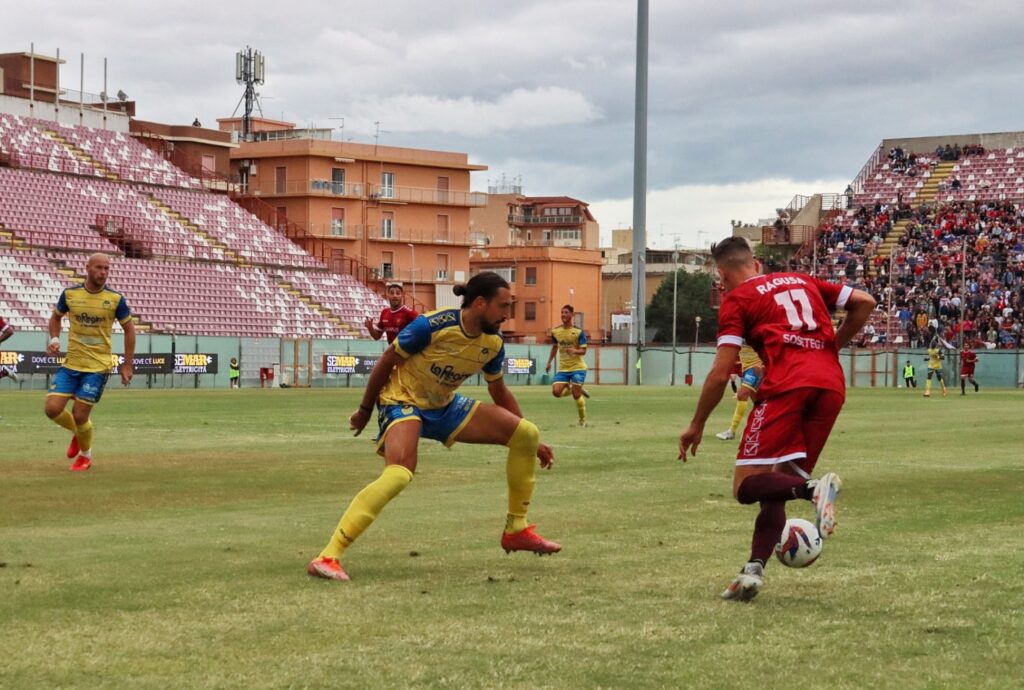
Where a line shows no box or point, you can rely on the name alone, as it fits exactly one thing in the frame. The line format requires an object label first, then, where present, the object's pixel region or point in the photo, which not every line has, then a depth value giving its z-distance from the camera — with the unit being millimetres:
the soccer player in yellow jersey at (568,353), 29670
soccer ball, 7635
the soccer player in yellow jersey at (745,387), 22047
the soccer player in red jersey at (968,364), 51594
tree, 123938
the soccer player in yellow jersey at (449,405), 8992
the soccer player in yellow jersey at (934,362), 47422
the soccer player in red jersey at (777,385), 7816
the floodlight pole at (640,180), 61062
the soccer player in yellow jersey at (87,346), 16469
